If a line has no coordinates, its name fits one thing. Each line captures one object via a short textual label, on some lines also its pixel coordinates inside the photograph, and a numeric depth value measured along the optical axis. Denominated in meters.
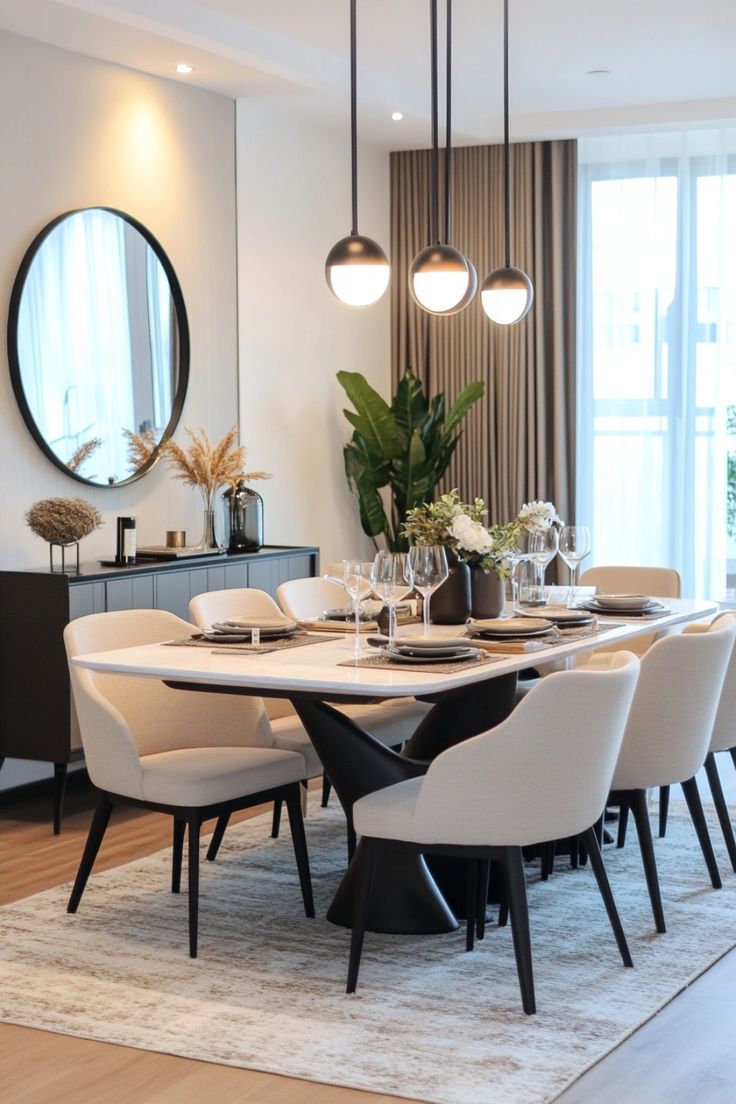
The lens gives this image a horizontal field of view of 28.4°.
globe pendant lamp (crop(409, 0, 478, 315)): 4.21
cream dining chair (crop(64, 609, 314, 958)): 3.59
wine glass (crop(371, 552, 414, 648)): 3.59
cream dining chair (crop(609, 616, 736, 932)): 3.67
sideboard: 4.87
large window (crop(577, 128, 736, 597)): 7.25
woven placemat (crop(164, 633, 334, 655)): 3.68
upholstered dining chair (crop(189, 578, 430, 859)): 4.43
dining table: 3.24
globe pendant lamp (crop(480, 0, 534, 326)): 4.81
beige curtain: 7.50
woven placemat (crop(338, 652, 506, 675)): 3.31
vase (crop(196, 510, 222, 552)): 5.89
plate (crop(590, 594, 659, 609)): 4.41
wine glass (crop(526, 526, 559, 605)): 4.30
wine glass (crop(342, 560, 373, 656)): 3.68
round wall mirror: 5.29
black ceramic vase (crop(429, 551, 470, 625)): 4.09
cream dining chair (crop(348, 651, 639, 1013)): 3.12
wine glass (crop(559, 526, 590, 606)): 4.52
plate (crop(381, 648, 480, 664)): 3.42
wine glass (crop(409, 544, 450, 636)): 3.68
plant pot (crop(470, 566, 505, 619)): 4.13
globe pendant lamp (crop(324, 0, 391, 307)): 4.03
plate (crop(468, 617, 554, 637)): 3.81
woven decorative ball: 4.98
